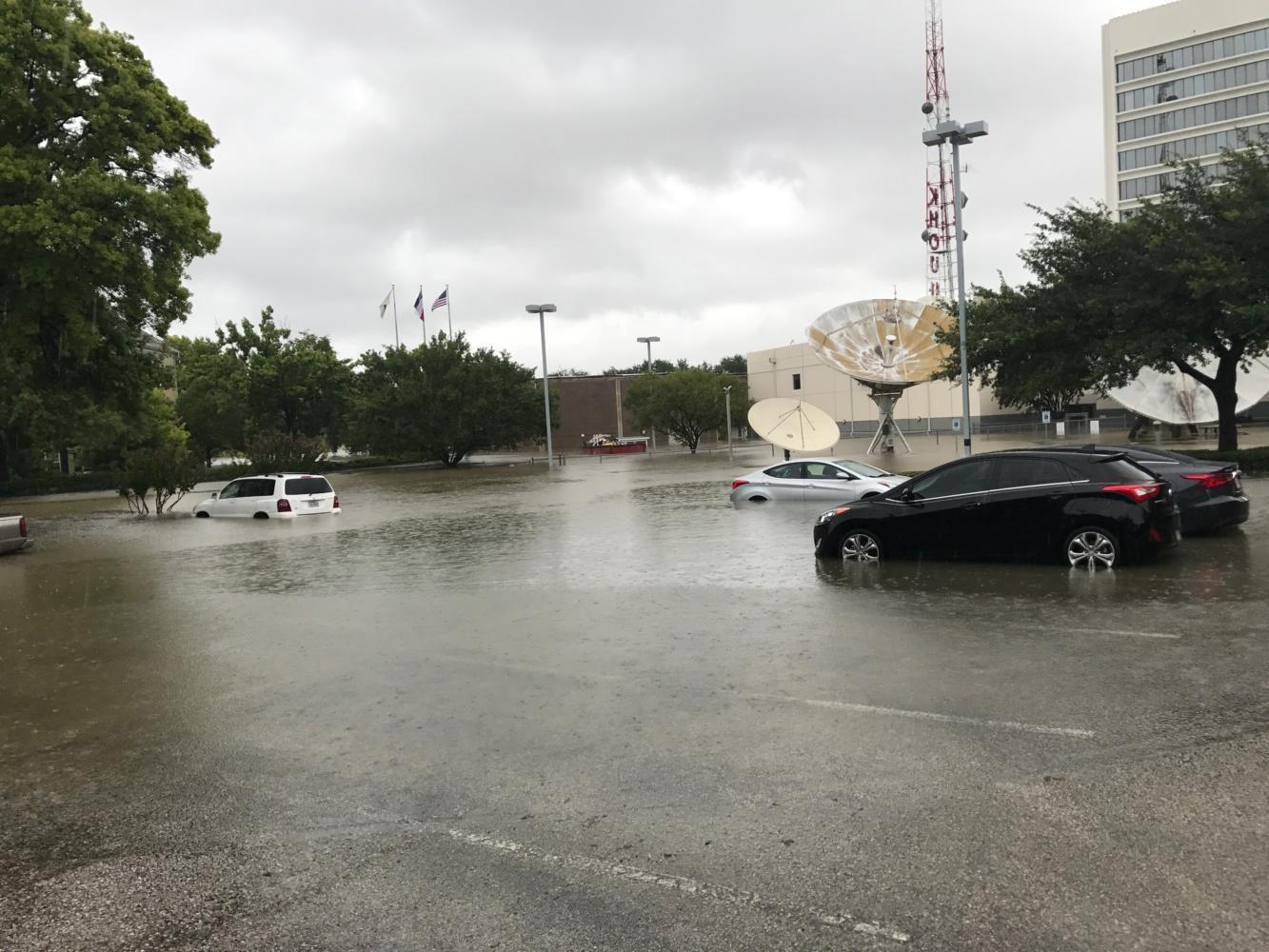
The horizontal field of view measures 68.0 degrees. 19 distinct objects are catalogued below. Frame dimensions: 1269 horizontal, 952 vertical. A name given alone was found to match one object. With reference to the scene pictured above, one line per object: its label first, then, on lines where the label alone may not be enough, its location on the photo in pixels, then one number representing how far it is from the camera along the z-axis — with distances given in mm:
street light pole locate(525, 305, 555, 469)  57125
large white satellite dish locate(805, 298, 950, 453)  50719
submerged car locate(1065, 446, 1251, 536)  13180
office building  84438
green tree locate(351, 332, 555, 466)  62406
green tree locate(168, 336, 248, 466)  67625
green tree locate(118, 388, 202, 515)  30172
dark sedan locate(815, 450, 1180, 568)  10680
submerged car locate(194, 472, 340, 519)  25625
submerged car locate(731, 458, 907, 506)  21750
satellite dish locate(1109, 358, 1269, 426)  39406
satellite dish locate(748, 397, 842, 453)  36219
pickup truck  18859
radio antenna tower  89688
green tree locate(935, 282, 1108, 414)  27344
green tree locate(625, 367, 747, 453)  75062
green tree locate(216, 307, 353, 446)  67125
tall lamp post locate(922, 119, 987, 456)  27141
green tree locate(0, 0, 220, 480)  26359
